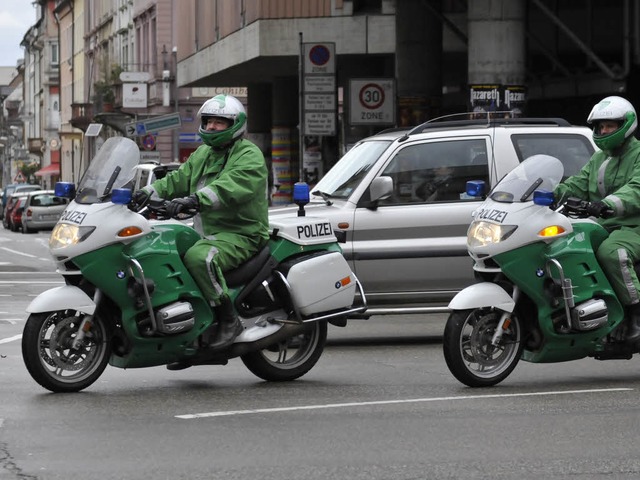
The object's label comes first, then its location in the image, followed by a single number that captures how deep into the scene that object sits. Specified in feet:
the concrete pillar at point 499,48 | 94.38
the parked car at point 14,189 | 257.34
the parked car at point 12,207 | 200.99
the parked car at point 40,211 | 187.32
